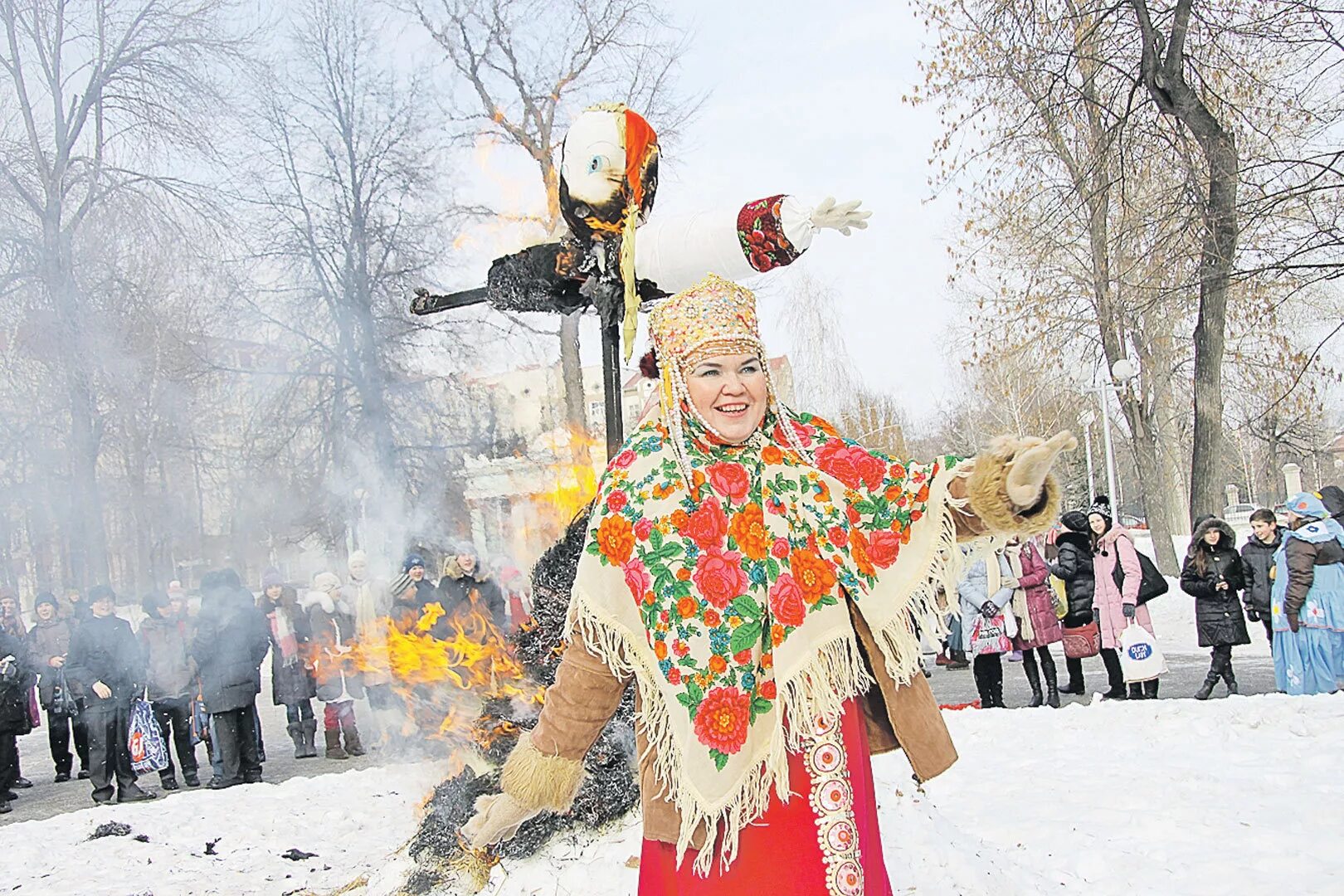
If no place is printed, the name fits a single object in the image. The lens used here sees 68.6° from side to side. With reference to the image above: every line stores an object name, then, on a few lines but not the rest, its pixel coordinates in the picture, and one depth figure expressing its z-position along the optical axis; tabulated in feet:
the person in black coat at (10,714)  29.30
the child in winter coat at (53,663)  32.32
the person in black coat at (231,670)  28.55
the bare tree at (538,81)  41.01
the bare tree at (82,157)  37.88
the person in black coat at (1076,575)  28.76
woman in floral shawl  7.45
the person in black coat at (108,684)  28.07
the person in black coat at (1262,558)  27.27
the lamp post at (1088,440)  64.08
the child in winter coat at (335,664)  32.40
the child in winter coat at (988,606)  28.12
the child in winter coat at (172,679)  30.07
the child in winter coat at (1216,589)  27.48
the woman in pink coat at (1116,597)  27.63
